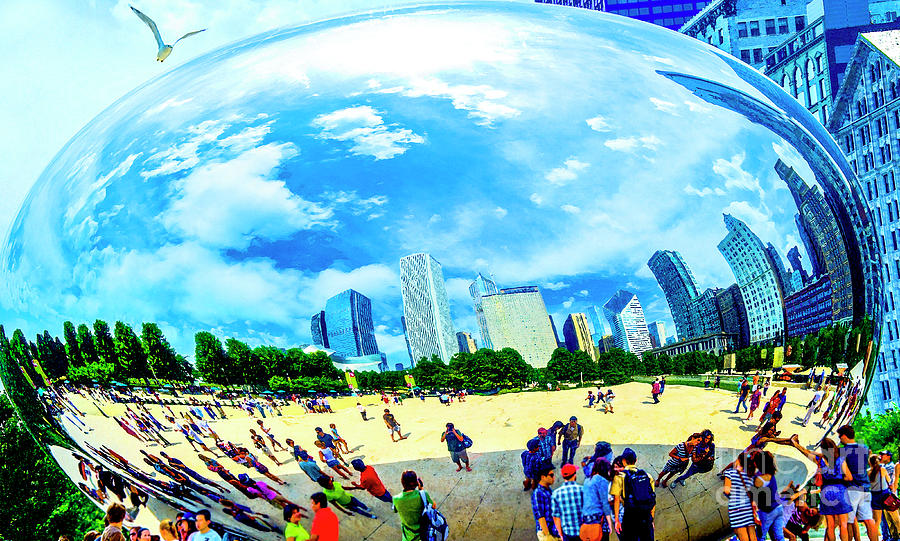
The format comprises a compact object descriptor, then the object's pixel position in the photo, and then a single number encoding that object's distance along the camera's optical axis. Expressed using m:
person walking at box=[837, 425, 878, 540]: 7.24
